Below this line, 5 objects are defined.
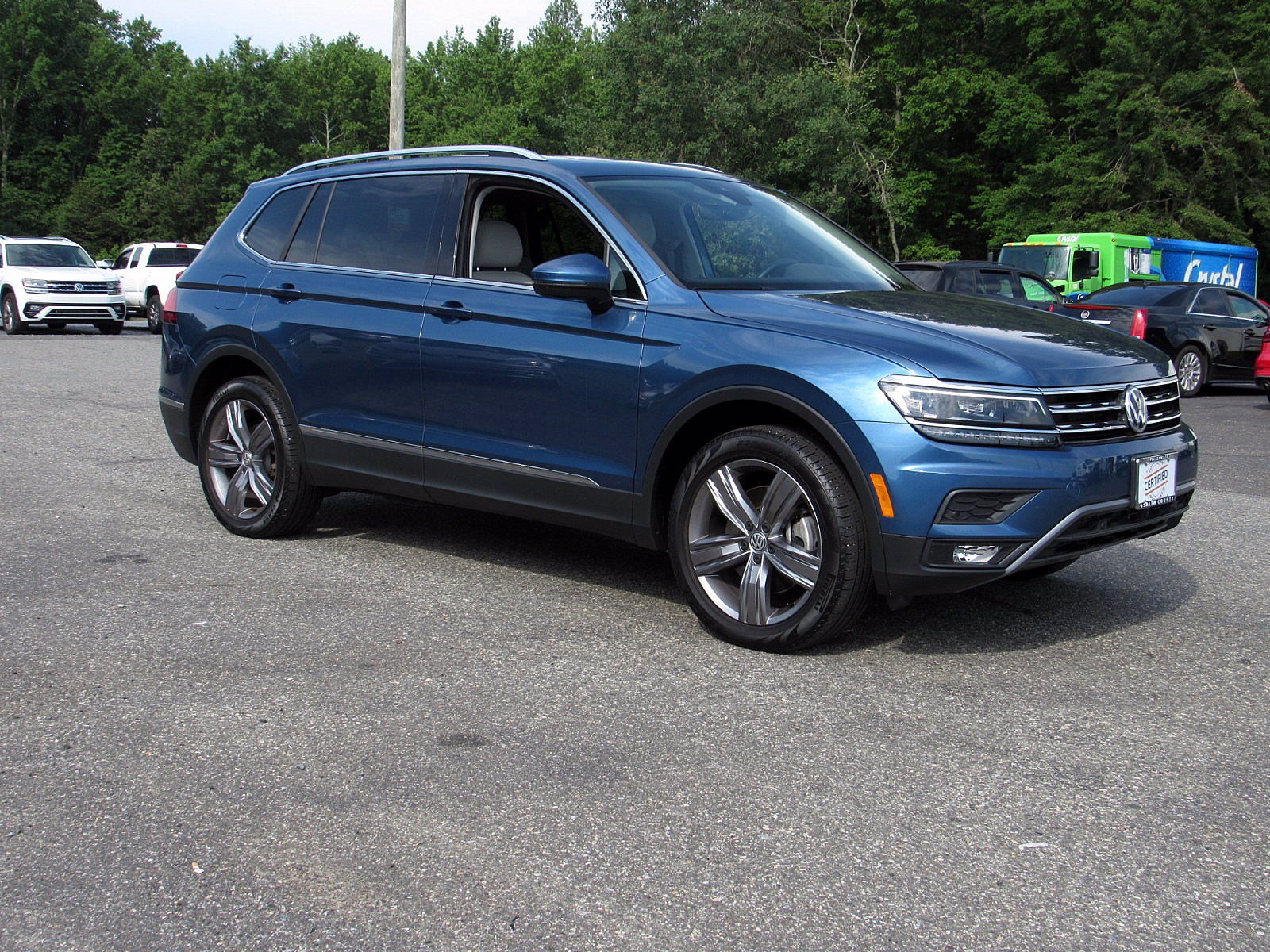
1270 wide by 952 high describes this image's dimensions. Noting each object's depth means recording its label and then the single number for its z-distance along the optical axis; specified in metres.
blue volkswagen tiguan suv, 4.38
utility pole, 21.56
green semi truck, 26.09
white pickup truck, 28.80
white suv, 25.47
